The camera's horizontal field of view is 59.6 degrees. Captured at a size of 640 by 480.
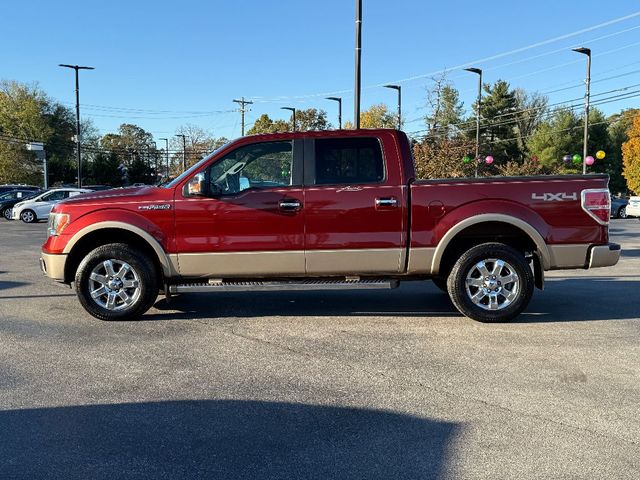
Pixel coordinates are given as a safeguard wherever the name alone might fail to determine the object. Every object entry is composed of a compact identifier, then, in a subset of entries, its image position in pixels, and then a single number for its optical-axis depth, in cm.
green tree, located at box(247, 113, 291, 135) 6178
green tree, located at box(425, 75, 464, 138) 5884
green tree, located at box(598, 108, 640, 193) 6938
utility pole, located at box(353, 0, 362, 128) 1282
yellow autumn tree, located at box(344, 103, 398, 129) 6731
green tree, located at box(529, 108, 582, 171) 6147
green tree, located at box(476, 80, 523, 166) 6581
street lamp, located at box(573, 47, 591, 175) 2820
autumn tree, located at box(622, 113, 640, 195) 5668
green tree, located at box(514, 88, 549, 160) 6825
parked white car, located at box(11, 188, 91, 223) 2664
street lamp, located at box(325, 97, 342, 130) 3286
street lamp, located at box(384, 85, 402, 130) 3301
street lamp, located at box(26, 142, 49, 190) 4392
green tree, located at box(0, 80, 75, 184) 6525
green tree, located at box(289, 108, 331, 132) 5928
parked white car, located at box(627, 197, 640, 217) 3309
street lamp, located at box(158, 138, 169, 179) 7847
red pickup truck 621
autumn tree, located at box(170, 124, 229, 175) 7144
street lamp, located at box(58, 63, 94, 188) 3751
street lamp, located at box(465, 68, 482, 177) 3241
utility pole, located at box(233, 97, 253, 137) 5607
